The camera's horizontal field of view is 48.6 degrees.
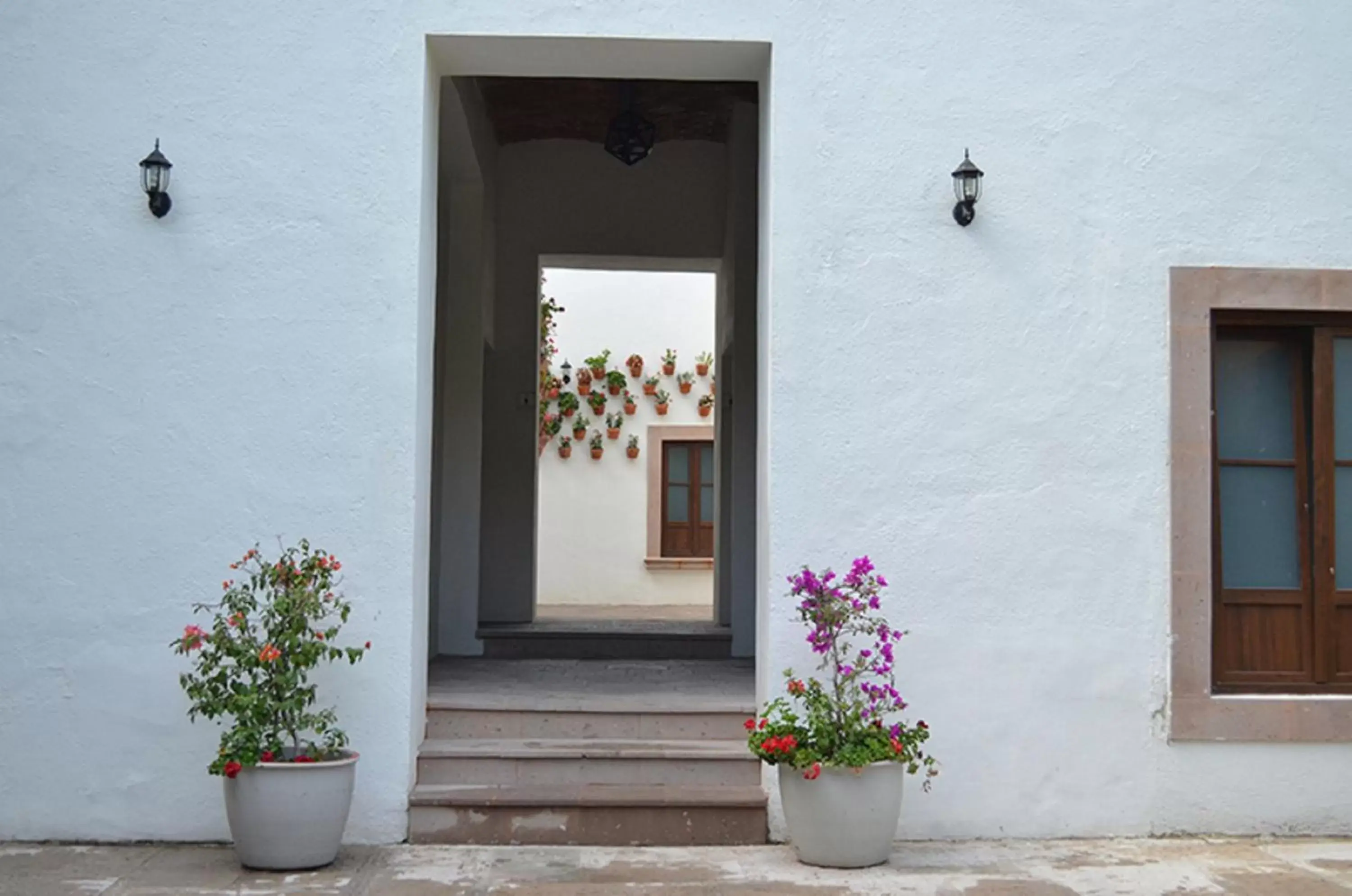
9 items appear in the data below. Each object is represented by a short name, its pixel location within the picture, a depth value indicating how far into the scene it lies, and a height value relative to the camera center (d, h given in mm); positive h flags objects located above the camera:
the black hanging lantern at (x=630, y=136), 8547 +2131
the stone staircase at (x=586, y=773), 5750 -1065
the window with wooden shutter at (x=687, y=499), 16078 +78
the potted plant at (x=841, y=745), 5266 -843
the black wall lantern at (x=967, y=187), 5793 +1253
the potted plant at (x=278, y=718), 5168 -766
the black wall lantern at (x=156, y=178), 5645 +1220
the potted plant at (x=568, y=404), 15930 +1082
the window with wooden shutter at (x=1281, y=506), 6035 +31
